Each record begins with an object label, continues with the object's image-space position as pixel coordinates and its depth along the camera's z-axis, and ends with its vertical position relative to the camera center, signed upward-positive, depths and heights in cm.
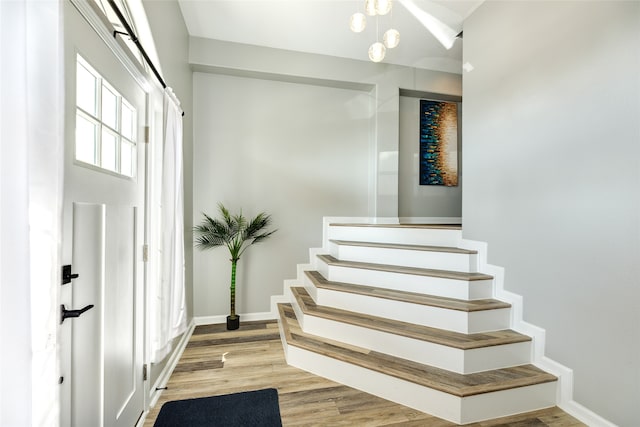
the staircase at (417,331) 171 -85
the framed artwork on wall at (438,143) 377 +104
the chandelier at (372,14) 172 +133
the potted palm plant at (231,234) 290 -22
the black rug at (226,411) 164 -126
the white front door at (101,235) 105 -10
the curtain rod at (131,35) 120 +90
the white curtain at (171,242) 180 -20
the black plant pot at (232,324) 291 -117
